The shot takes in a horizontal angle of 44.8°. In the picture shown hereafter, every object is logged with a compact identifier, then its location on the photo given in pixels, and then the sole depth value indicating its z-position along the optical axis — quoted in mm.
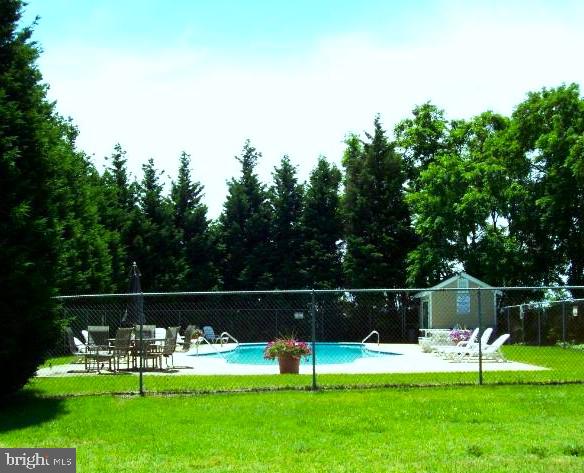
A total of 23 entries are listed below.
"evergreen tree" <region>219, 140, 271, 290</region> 40406
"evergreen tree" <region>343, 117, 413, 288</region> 38594
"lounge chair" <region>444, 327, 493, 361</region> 19219
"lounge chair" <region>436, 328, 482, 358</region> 19672
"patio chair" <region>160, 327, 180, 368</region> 16594
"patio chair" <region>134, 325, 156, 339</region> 18625
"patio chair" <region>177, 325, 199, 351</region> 18647
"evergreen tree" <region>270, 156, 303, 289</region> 40188
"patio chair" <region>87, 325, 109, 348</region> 16344
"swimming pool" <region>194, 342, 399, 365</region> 21842
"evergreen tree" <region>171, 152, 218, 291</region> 39219
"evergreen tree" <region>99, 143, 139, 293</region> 31938
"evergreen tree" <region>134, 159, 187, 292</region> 37188
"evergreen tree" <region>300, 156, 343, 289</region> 40281
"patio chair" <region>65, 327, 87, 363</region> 17388
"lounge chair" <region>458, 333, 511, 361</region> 18375
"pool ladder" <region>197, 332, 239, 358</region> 22988
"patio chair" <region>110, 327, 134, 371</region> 15602
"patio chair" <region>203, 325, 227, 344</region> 29419
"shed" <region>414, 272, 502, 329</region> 31719
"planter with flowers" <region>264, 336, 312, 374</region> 15461
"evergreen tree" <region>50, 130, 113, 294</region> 23958
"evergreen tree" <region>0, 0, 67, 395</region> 10273
